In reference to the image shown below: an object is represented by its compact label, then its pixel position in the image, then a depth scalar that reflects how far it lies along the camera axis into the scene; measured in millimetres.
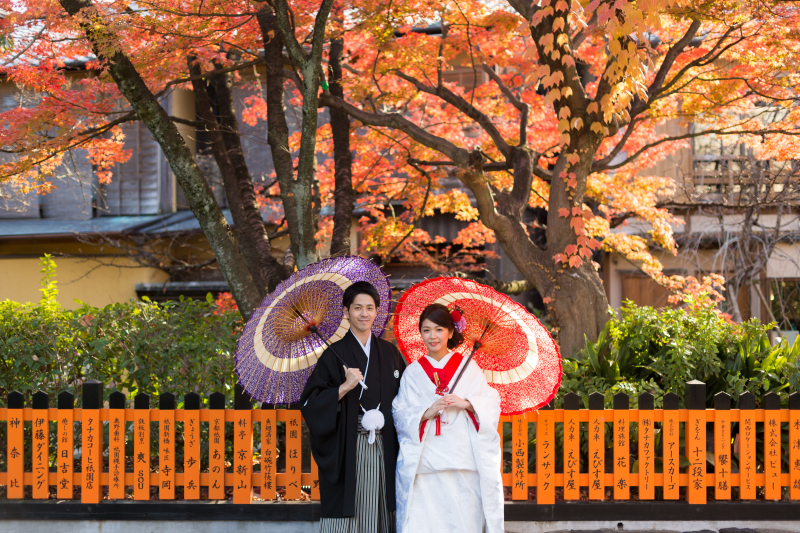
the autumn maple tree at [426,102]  5000
